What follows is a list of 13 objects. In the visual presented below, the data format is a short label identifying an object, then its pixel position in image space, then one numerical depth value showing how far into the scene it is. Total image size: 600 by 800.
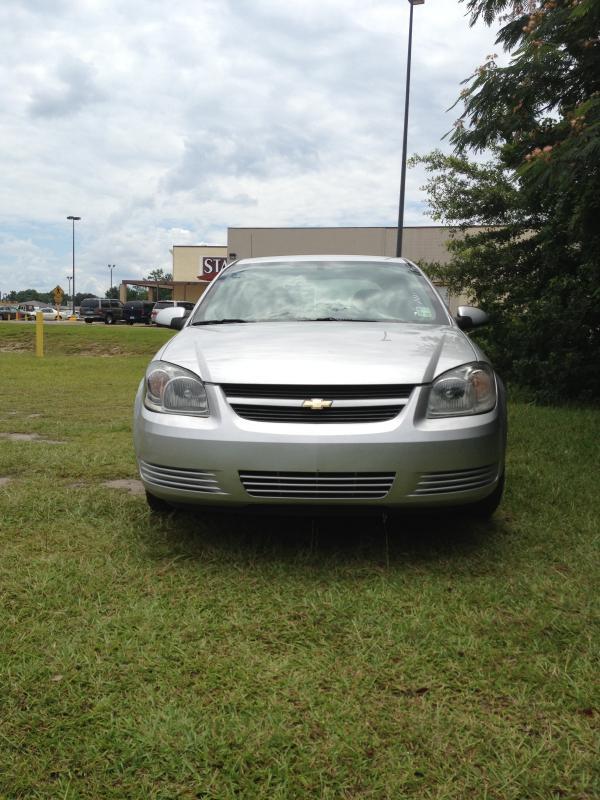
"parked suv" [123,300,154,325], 47.00
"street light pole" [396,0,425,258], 18.97
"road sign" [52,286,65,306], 44.01
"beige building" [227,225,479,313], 47.34
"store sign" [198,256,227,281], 36.03
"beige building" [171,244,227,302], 64.31
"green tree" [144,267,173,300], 126.45
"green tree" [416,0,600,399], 6.04
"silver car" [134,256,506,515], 3.21
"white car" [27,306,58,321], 63.57
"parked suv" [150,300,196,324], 43.88
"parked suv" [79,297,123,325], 48.41
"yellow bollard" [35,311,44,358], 19.53
